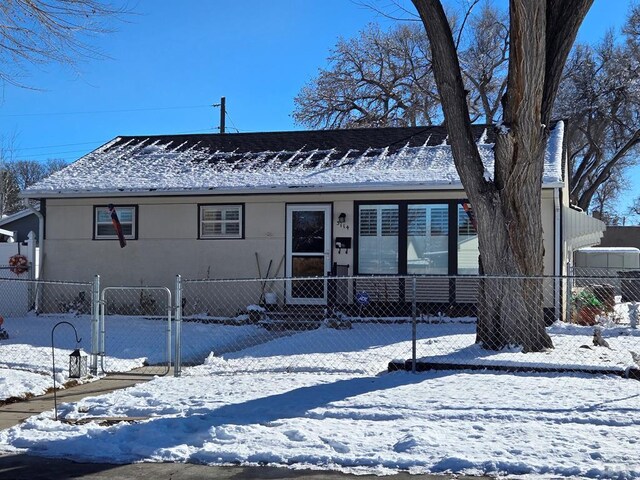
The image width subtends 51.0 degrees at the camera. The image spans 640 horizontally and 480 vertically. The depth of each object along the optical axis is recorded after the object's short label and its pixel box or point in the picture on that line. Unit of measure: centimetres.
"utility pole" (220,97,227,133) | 3709
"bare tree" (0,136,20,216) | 3787
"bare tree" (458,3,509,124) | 3322
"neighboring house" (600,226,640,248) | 4322
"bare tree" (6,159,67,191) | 5644
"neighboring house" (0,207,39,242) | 2762
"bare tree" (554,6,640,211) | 3156
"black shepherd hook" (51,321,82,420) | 694
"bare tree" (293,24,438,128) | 3322
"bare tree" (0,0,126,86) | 931
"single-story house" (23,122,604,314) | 1439
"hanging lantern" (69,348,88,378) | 895
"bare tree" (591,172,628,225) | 4364
